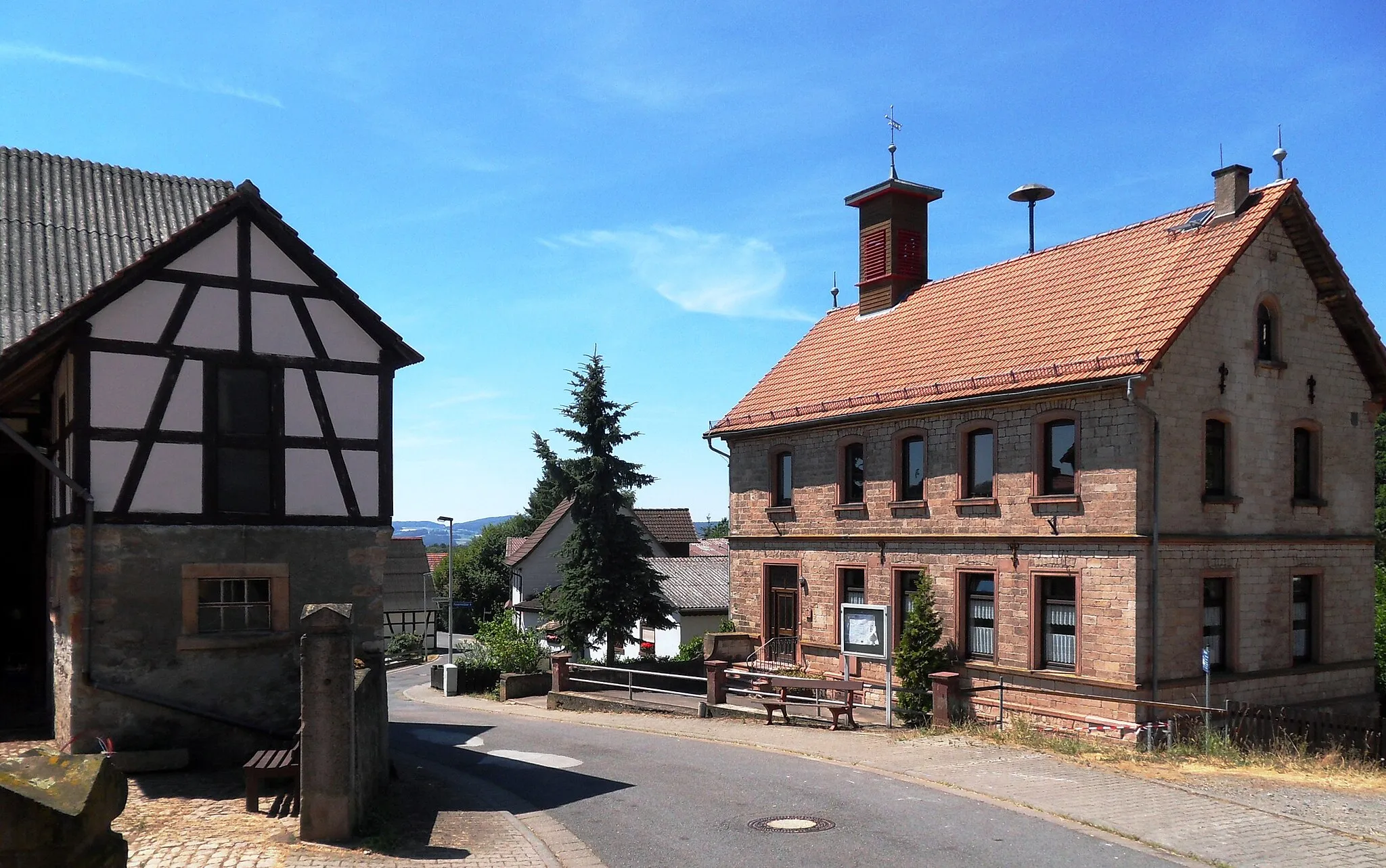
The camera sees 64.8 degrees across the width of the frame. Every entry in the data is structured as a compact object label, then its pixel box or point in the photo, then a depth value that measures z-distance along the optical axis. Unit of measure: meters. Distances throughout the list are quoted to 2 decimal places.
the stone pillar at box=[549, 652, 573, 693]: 25.88
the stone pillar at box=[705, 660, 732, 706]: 21.92
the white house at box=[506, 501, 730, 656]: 42.50
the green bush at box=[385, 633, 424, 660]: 59.34
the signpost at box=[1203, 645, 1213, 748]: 17.61
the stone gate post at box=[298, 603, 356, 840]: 10.26
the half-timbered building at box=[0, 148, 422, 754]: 13.57
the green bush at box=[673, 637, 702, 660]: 31.17
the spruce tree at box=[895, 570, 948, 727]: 21.05
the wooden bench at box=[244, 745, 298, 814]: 11.40
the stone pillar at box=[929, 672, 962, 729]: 19.55
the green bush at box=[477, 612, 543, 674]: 31.16
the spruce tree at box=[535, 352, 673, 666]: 30.16
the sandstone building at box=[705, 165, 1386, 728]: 18.97
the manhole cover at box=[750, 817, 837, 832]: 11.94
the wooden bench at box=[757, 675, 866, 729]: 19.72
